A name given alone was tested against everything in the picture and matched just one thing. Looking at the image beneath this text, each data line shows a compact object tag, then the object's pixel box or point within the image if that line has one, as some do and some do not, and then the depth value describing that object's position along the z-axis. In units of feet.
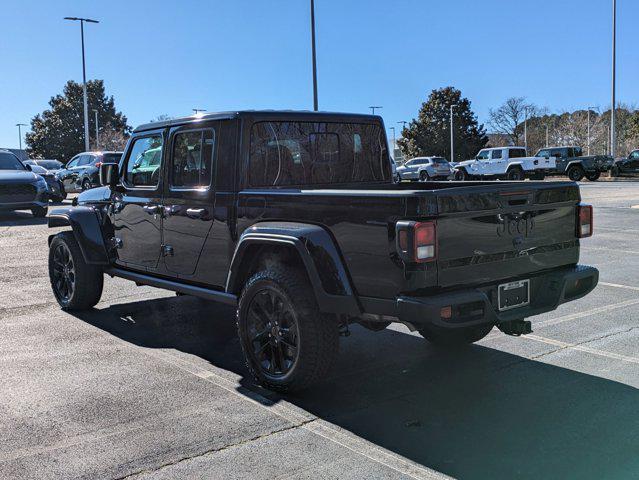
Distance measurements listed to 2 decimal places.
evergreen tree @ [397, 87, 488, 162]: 241.14
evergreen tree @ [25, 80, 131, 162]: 251.60
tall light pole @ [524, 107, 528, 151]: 239.79
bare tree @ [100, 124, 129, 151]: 228.00
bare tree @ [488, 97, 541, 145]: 253.65
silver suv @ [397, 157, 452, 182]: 138.51
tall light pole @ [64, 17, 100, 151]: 133.08
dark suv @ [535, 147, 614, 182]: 119.24
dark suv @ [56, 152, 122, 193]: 77.82
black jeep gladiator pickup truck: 12.33
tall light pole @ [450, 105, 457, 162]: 223.92
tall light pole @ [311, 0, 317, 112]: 79.71
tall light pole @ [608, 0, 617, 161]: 130.52
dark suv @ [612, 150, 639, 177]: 122.72
